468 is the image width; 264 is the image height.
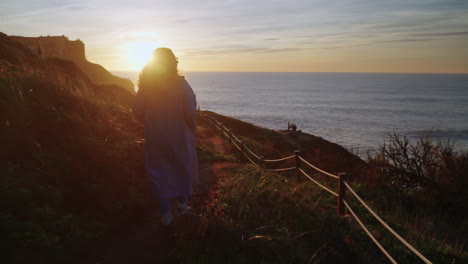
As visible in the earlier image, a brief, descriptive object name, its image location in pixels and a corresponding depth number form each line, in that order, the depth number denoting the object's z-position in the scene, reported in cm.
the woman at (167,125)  423
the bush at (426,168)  996
